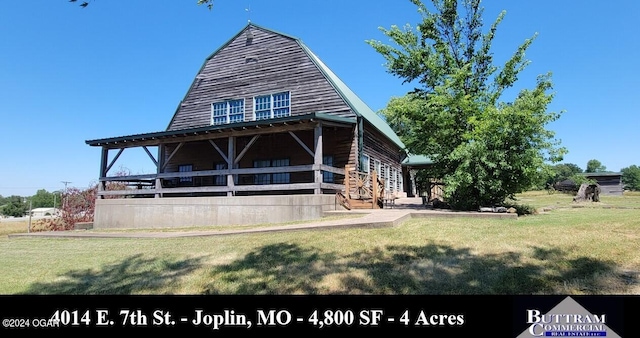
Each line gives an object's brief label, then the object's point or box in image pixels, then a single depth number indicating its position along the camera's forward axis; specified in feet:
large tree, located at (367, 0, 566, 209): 38.47
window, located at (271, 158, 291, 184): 59.47
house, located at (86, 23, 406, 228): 45.32
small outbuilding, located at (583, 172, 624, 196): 130.41
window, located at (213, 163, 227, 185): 64.44
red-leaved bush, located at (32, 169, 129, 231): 69.62
